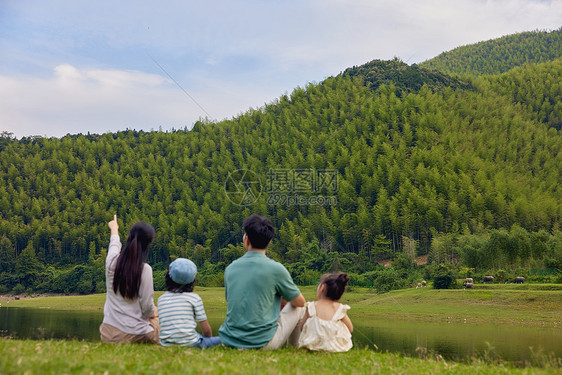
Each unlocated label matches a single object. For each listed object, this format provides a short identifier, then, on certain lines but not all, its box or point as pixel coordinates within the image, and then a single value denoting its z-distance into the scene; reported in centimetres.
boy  601
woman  584
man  587
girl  611
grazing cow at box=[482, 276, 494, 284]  3258
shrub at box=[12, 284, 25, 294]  6253
